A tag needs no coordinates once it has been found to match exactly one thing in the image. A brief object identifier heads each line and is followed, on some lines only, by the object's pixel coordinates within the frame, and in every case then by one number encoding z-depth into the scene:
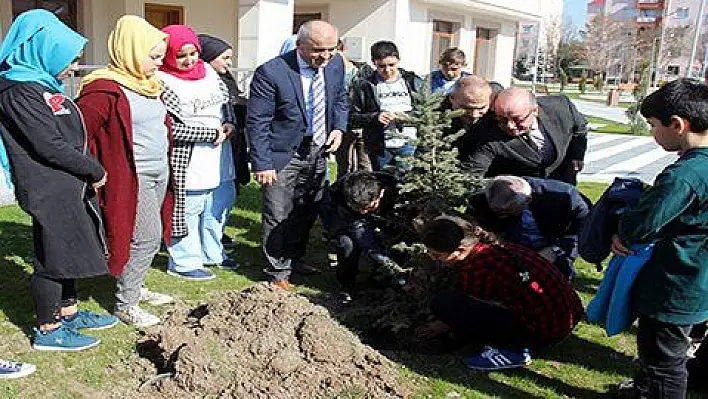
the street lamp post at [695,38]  22.52
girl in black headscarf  5.31
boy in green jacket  2.65
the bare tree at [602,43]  52.59
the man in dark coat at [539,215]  4.27
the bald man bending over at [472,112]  4.36
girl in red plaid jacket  3.63
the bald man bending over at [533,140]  4.19
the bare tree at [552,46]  52.28
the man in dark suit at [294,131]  4.62
